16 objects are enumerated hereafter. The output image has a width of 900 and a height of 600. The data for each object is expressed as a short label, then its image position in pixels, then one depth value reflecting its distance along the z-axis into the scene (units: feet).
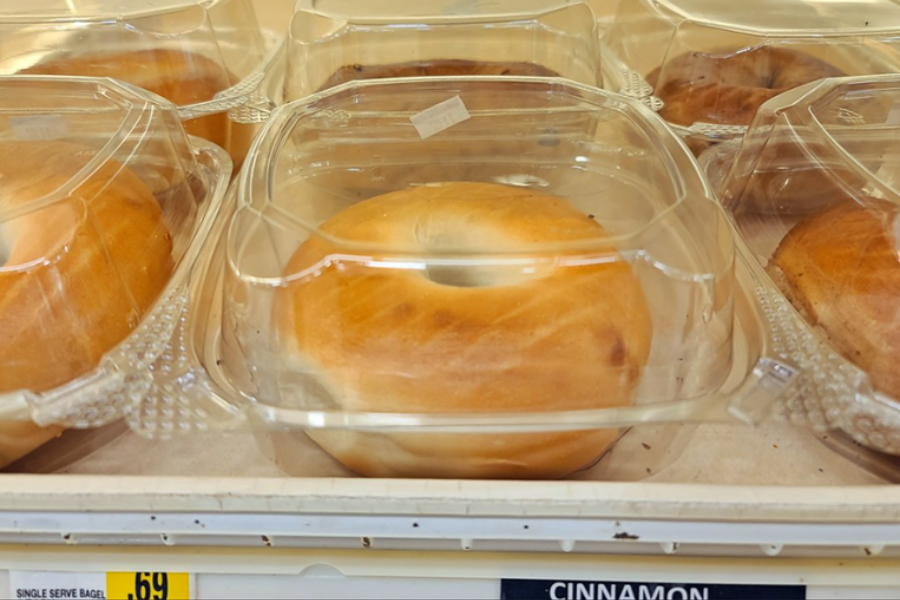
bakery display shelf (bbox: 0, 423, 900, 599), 0.88
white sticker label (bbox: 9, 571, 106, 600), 0.94
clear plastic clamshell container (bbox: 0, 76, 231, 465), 0.94
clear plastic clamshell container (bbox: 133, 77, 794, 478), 0.91
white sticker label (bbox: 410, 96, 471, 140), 1.22
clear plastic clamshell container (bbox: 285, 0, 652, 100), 1.46
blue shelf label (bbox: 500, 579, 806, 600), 0.93
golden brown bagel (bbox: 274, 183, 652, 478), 0.91
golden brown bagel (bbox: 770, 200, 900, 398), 0.95
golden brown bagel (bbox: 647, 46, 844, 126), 1.38
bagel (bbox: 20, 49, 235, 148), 1.41
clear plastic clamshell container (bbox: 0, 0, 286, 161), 1.40
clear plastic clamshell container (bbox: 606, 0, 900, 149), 1.39
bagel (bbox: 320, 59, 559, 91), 1.44
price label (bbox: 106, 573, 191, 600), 0.94
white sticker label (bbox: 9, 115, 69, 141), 1.18
